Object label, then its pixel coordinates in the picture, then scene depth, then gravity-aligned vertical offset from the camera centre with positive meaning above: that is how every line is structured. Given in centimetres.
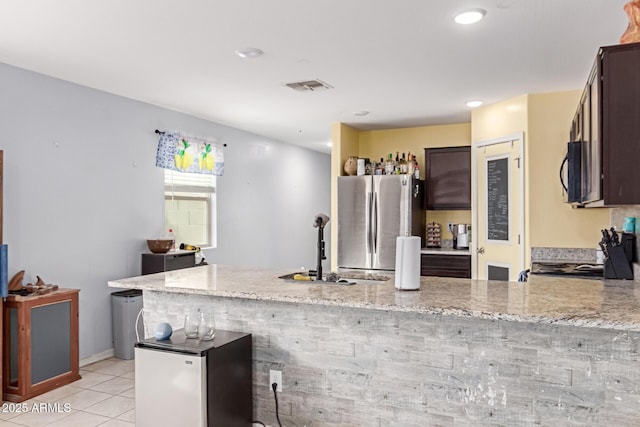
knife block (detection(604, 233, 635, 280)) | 309 -25
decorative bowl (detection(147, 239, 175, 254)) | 487 -25
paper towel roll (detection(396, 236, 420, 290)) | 245 -22
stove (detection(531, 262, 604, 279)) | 353 -38
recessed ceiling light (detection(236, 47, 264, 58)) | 335 +120
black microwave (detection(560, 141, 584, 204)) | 300 +33
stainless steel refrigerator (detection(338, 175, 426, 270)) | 561 +6
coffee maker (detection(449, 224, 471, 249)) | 582 -16
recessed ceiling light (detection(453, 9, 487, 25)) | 272 +120
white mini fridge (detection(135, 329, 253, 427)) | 239 -83
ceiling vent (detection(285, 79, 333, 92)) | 420 +122
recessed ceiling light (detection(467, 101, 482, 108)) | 495 +124
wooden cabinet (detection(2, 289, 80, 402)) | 351 -94
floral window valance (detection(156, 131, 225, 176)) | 521 +78
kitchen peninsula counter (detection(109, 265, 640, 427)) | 209 -63
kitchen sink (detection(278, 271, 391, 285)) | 289 -36
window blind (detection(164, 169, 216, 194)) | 539 +46
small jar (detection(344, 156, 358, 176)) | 602 +70
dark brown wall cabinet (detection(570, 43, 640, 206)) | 204 +43
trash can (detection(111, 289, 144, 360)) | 450 -95
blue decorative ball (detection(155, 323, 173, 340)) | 256 -60
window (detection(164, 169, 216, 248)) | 543 +17
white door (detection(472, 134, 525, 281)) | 472 +14
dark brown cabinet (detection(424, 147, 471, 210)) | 574 +53
